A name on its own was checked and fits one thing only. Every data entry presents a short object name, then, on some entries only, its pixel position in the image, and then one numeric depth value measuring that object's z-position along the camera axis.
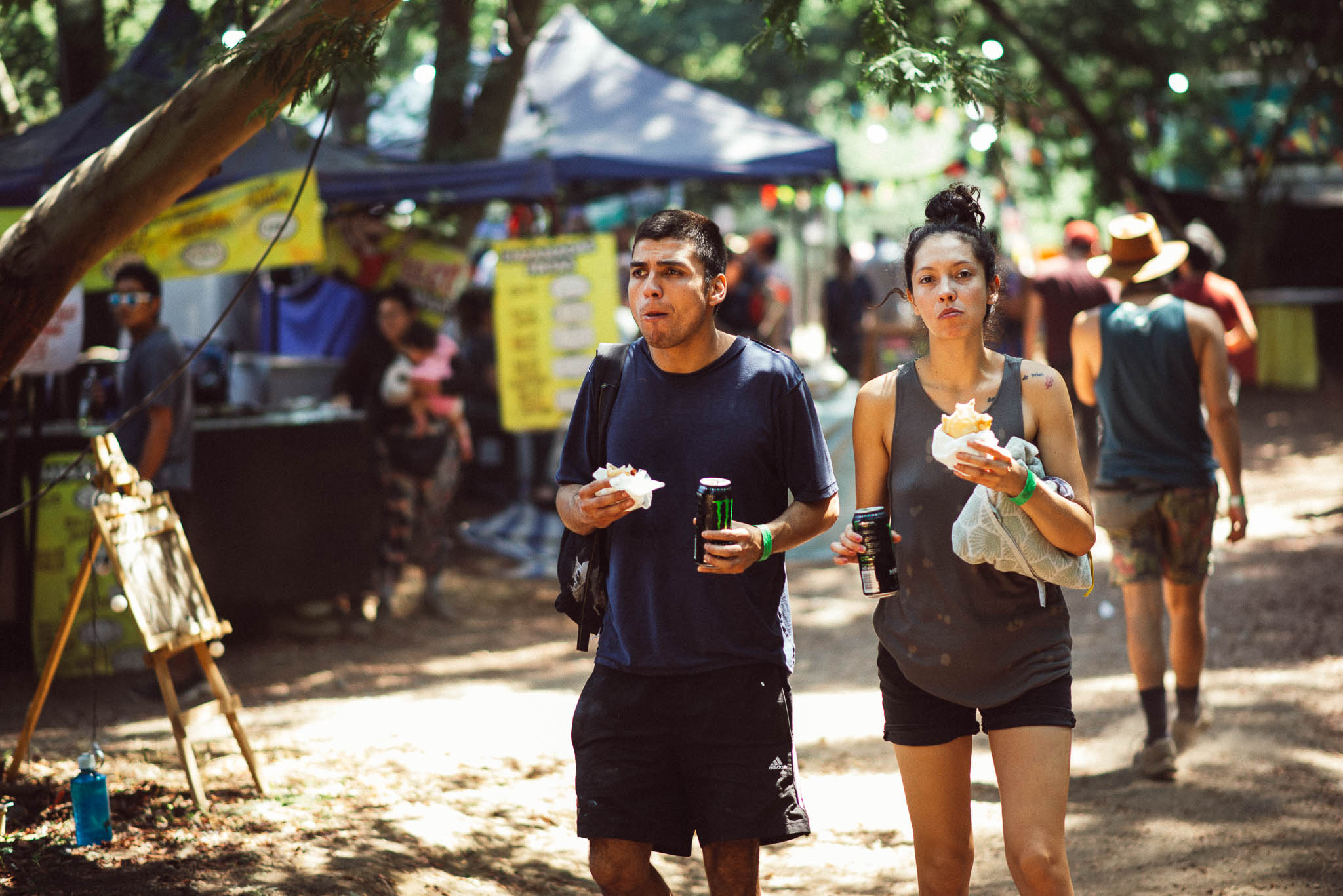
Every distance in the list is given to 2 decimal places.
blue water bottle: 8.63
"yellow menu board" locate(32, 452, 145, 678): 14.30
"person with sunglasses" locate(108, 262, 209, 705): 13.09
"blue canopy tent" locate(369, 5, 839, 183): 18.66
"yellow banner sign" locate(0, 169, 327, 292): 15.59
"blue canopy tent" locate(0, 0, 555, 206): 15.77
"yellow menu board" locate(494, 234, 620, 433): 18.11
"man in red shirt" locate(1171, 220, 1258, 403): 14.08
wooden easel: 9.70
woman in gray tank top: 5.99
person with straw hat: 10.36
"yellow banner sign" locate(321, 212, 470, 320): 21.56
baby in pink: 16.87
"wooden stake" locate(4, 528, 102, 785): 9.77
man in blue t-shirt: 6.20
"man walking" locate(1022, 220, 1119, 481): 19.77
